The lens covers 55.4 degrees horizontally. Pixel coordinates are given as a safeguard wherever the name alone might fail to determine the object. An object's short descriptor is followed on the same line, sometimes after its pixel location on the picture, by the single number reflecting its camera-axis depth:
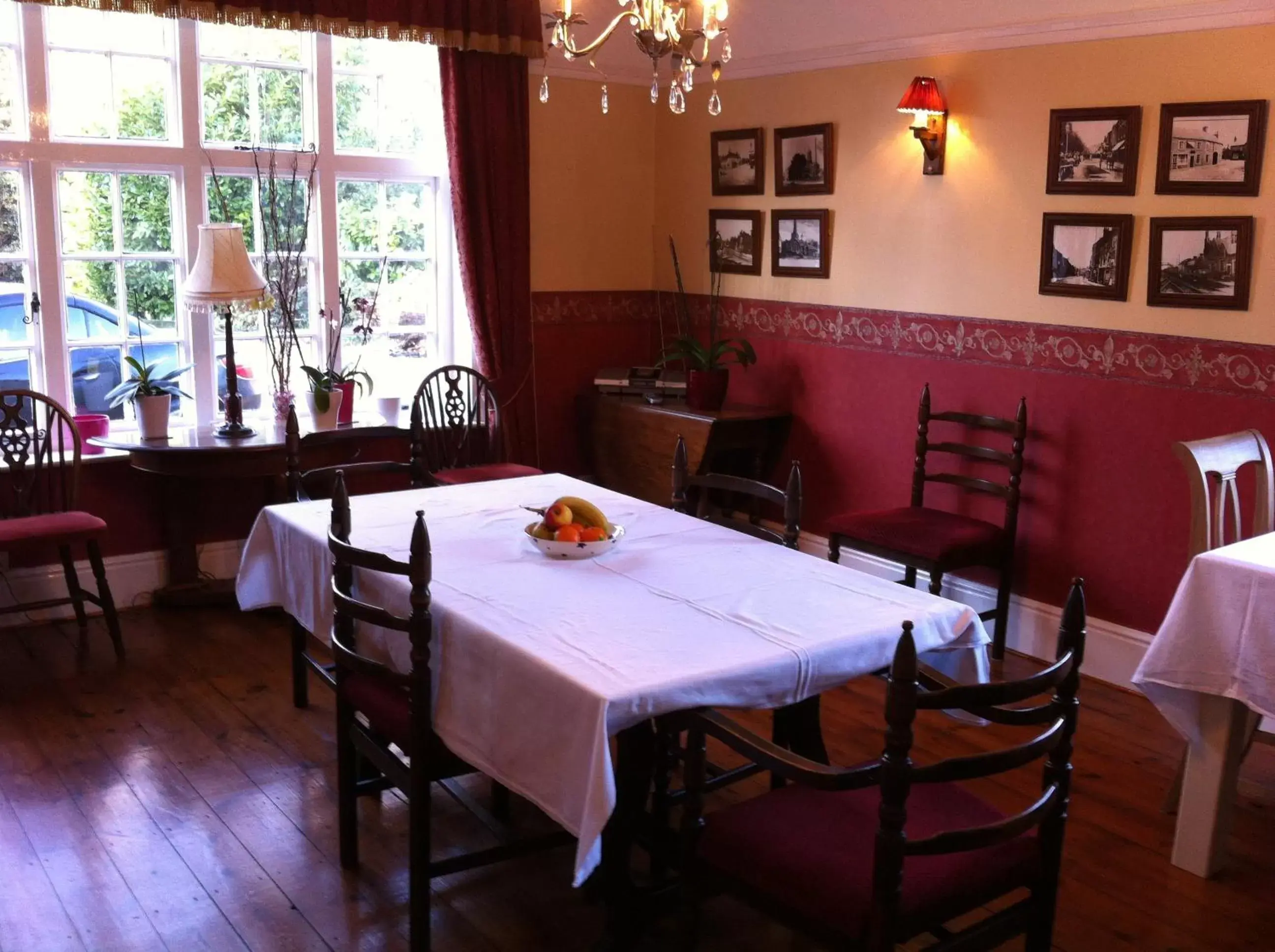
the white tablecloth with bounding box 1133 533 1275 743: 2.61
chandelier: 2.47
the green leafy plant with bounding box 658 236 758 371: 5.10
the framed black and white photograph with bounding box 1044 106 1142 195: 3.84
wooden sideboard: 4.94
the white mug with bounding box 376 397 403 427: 5.04
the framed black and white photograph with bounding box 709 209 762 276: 5.20
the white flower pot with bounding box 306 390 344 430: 4.75
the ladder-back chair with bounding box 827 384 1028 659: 4.01
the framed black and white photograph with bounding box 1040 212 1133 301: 3.90
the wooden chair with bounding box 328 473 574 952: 2.35
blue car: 4.40
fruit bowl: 2.79
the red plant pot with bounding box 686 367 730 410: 5.06
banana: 2.88
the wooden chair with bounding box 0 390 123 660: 3.91
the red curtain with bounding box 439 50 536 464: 4.96
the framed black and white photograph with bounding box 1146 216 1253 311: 3.60
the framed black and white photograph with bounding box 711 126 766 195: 5.13
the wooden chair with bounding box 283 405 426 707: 3.63
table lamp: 4.18
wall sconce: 4.26
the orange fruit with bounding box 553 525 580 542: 2.80
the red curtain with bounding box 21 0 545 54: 4.30
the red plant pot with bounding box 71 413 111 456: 4.48
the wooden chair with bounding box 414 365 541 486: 4.54
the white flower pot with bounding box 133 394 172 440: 4.33
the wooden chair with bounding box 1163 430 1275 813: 2.92
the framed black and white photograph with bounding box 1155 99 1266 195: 3.54
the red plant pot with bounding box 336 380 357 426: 4.89
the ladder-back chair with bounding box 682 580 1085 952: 1.77
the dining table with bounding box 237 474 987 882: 2.07
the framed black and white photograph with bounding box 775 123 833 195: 4.84
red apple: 2.83
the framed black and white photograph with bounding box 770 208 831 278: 4.91
